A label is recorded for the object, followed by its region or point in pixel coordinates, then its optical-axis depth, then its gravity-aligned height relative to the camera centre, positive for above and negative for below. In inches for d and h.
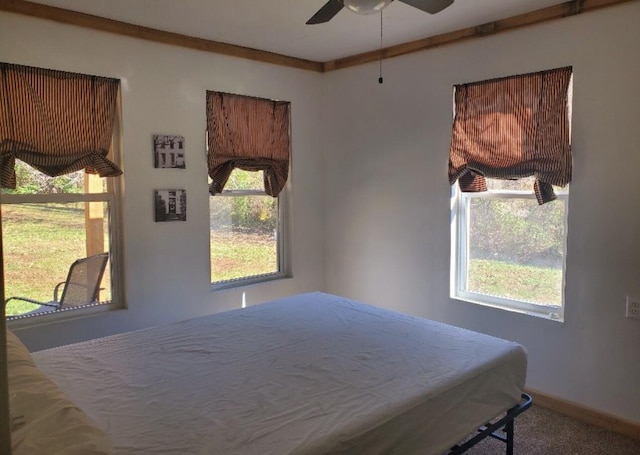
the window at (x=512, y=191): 117.5 +2.8
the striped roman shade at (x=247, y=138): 144.7 +20.2
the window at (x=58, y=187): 111.5 +3.9
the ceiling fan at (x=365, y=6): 73.7 +34.1
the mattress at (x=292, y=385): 61.6 -28.3
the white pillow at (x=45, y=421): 48.1 -23.8
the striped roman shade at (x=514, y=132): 115.7 +17.7
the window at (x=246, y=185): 146.1 +5.5
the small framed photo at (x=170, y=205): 133.2 -0.7
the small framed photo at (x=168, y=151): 132.0 +14.2
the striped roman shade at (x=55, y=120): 109.3 +19.7
